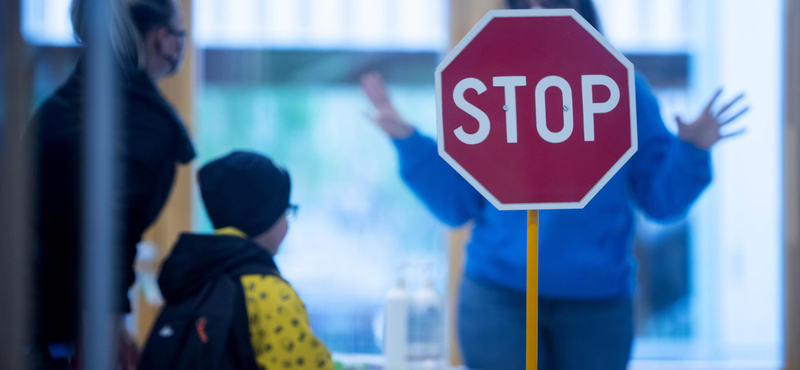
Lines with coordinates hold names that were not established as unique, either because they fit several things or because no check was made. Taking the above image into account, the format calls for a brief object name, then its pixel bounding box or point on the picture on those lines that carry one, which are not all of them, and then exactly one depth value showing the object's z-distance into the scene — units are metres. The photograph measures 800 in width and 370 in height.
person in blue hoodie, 5.55
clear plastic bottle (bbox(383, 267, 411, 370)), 5.93
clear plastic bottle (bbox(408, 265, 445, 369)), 5.96
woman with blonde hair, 5.41
